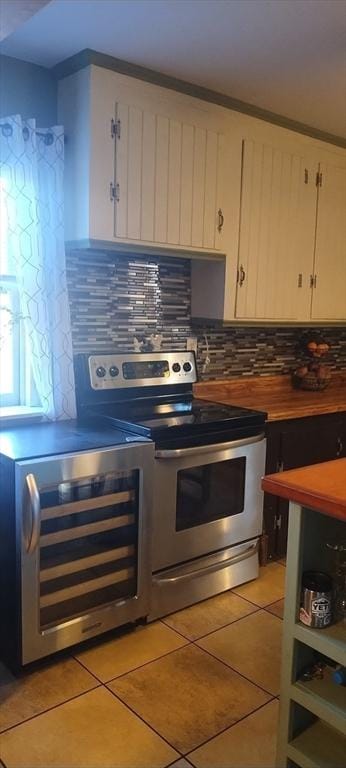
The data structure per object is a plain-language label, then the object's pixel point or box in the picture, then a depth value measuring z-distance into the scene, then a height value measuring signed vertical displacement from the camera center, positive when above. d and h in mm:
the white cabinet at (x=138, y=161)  2426 +679
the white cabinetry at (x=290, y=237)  3045 +461
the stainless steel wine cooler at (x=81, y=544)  1979 -832
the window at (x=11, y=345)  2465 -139
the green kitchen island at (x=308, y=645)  1504 -827
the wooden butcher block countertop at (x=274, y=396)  2998 -428
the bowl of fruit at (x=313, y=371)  3650 -302
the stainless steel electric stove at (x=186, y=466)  2406 -630
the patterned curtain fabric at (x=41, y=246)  2363 +280
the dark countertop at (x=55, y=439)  2061 -472
